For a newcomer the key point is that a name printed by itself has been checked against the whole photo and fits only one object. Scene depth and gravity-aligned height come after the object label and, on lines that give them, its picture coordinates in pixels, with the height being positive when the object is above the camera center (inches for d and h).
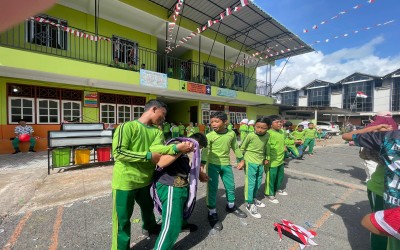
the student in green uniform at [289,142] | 254.7 -28.4
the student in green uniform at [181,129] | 503.0 -23.7
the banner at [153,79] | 348.2 +79.4
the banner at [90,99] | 358.2 +39.6
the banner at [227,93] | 485.5 +75.7
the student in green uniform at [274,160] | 149.3 -30.5
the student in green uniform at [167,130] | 506.9 -25.6
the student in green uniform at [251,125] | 417.1 -9.2
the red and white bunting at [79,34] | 274.9 +133.7
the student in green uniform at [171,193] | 76.7 -30.9
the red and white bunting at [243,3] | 222.4 +142.3
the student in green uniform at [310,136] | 356.2 -26.6
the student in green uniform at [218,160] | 117.8 -25.4
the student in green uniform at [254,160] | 128.3 -26.8
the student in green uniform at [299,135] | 319.9 -23.1
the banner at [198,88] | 423.4 +76.6
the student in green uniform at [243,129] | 369.3 -16.1
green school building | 296.7 +122.2
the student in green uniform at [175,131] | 475.7 -26.0
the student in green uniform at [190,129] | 464.3 -21.4
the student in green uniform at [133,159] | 75.8 -15.6
